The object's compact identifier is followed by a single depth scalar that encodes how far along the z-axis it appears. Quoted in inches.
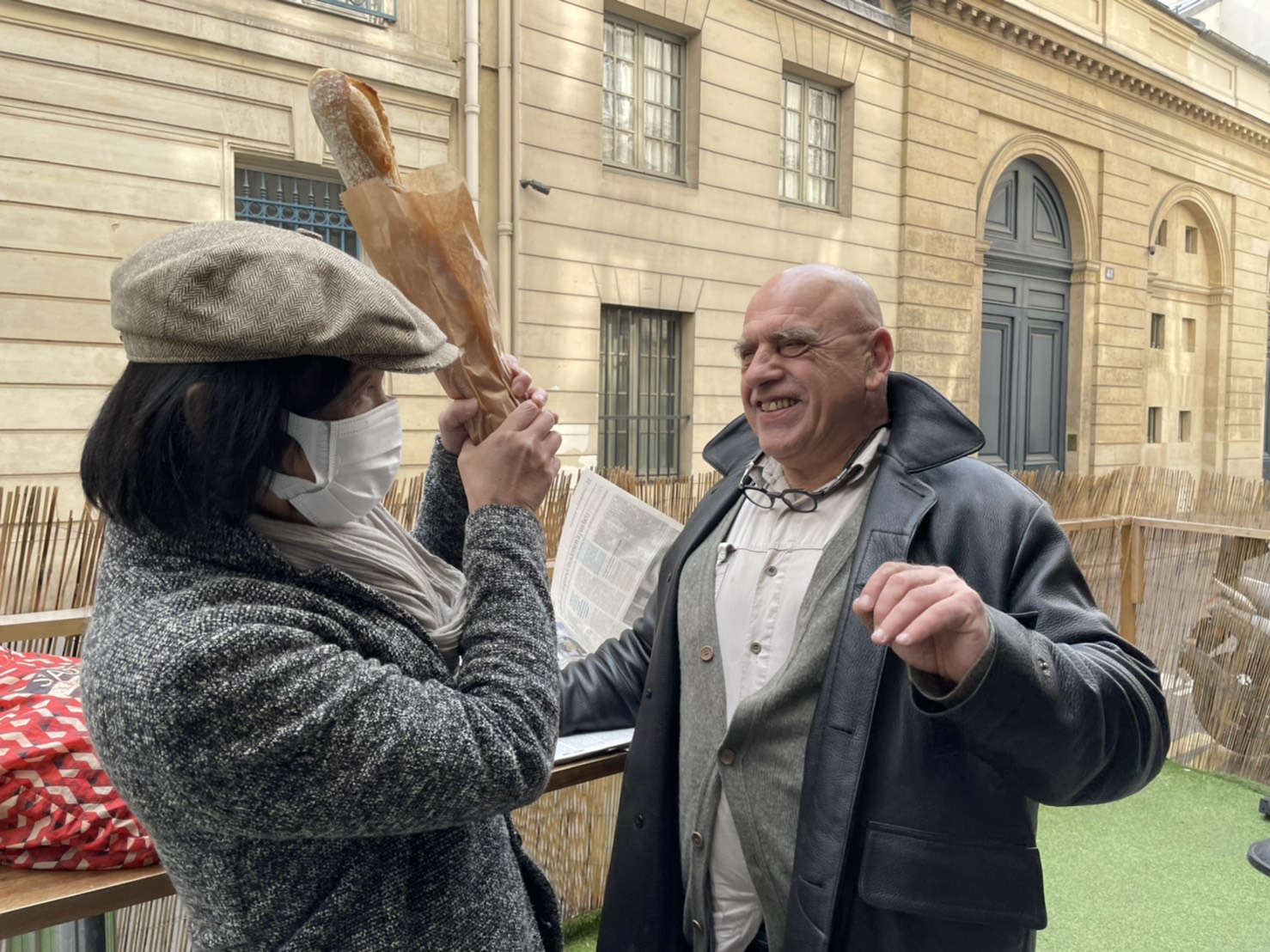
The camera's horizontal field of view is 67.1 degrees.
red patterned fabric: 56.9
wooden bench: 53.9
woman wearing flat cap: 38.6
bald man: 54.6
